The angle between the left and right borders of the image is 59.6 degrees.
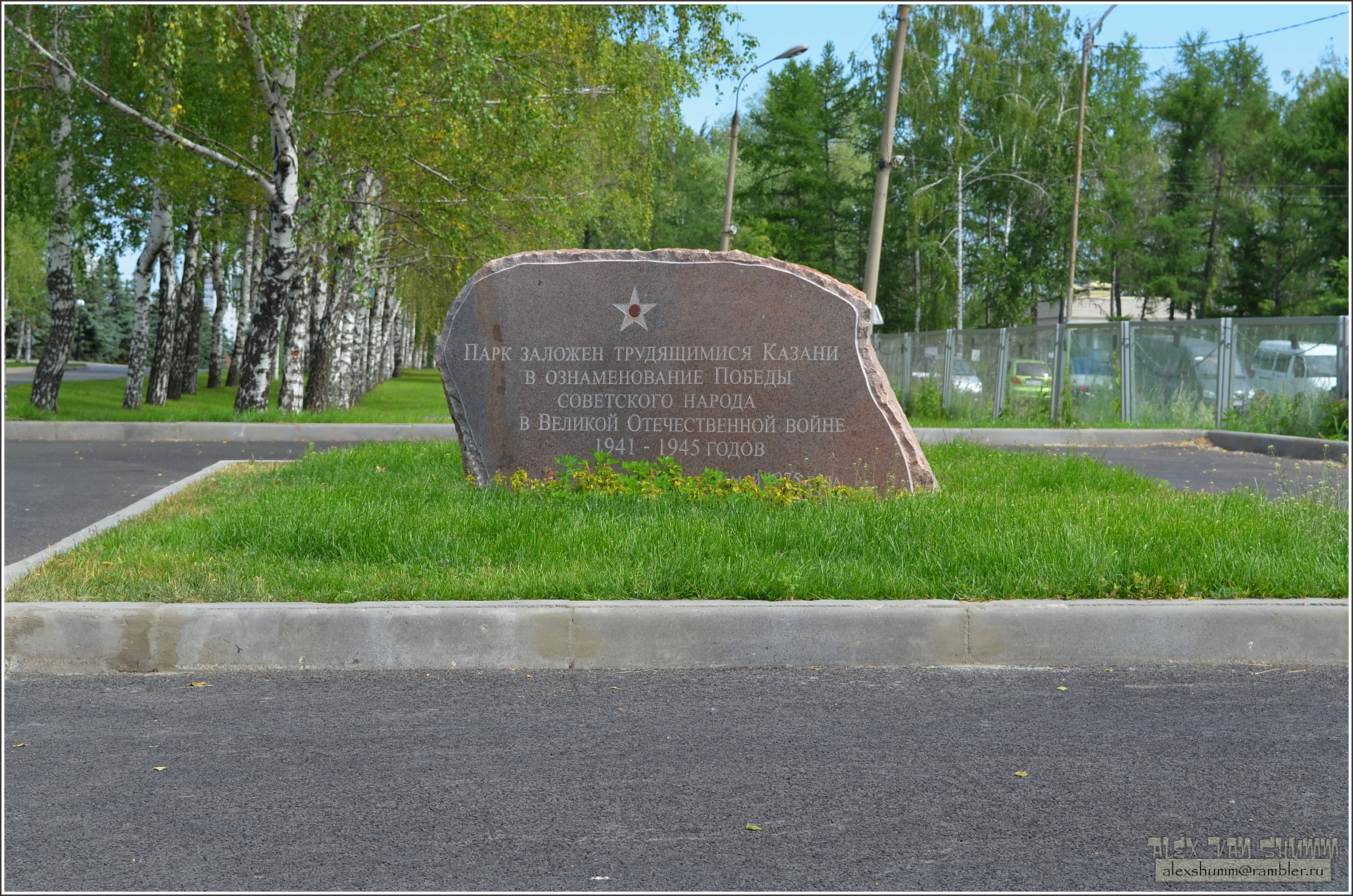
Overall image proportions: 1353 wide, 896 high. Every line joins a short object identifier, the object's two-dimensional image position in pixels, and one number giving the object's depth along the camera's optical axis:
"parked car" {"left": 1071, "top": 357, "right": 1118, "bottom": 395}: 20.36
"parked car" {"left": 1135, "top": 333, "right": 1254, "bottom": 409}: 18.44
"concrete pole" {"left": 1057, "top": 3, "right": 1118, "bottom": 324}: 35.22
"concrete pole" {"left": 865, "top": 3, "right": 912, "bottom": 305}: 18.00
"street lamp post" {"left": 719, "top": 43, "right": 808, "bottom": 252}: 30.09
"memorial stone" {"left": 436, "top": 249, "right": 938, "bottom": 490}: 8.79
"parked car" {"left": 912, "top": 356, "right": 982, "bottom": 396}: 23.38
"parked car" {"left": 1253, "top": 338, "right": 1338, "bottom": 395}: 17.02
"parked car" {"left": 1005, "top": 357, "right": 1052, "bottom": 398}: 21.66
